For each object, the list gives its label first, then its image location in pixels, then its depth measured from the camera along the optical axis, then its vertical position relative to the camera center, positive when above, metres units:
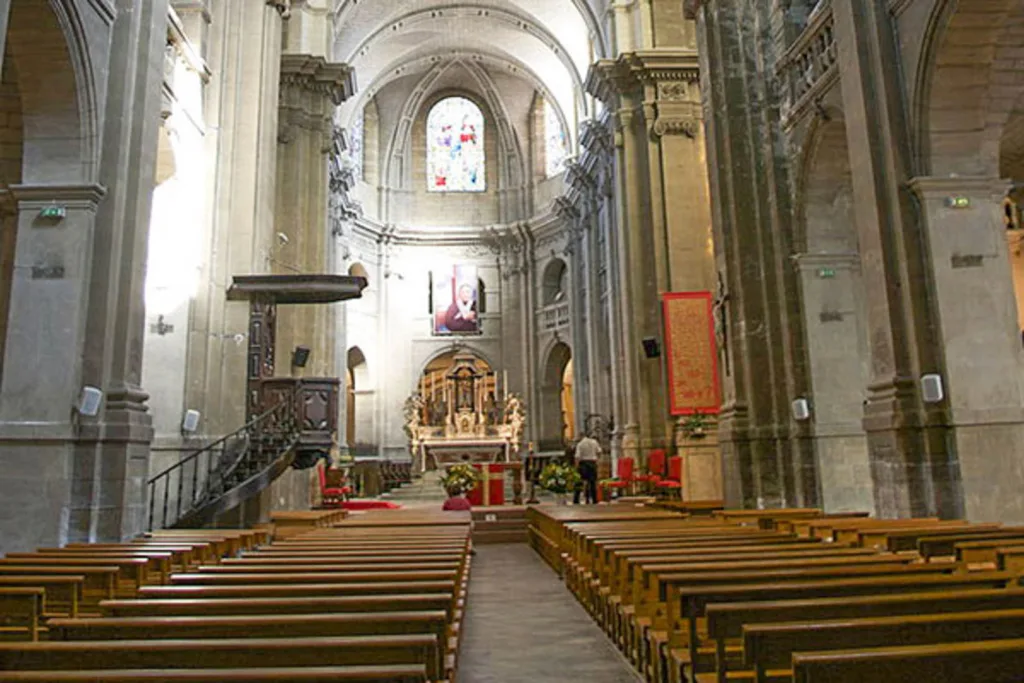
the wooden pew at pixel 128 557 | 4.95 -0.50
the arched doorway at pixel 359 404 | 27.66 +2.36
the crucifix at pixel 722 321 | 11.13 +1.99
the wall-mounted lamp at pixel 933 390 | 6.87 +0.57
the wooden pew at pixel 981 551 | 4.34 -0.54
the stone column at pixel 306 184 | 17.02 +6.50
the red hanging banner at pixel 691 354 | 14.45 +1.96
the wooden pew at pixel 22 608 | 3.49 -0.57
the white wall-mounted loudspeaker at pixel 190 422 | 11.15 +0.75
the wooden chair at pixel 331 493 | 16.02 -0.44
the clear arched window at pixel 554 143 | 28.38 +11.80
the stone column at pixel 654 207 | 16.84 +5.57
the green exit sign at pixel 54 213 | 7.16 +2.40
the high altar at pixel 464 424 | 23.89 +1.46
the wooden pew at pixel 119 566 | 4.60 -0.51
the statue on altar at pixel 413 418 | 25.98 +1.70
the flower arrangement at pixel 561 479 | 16.06 -0.28
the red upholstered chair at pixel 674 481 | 14.58 -0.35
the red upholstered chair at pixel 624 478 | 15.78 -0.29
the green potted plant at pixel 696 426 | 14.43 +0.65
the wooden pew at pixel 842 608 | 2.82 -0.55
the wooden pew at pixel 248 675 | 2.05 -0.53
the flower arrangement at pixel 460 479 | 14.00 -0.20
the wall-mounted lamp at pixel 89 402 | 6.89 +0.66
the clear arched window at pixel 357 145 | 27.94 +11.66
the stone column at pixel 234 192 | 11.91 +4.58
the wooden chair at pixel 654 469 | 15.47 -0.13
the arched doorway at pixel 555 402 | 27.17 +2.25
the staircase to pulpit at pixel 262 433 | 10.35 +0.59
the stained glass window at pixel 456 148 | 30.69 +12.44
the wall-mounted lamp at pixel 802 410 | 9.94 +0.61
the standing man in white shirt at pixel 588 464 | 16.12 +0.01
